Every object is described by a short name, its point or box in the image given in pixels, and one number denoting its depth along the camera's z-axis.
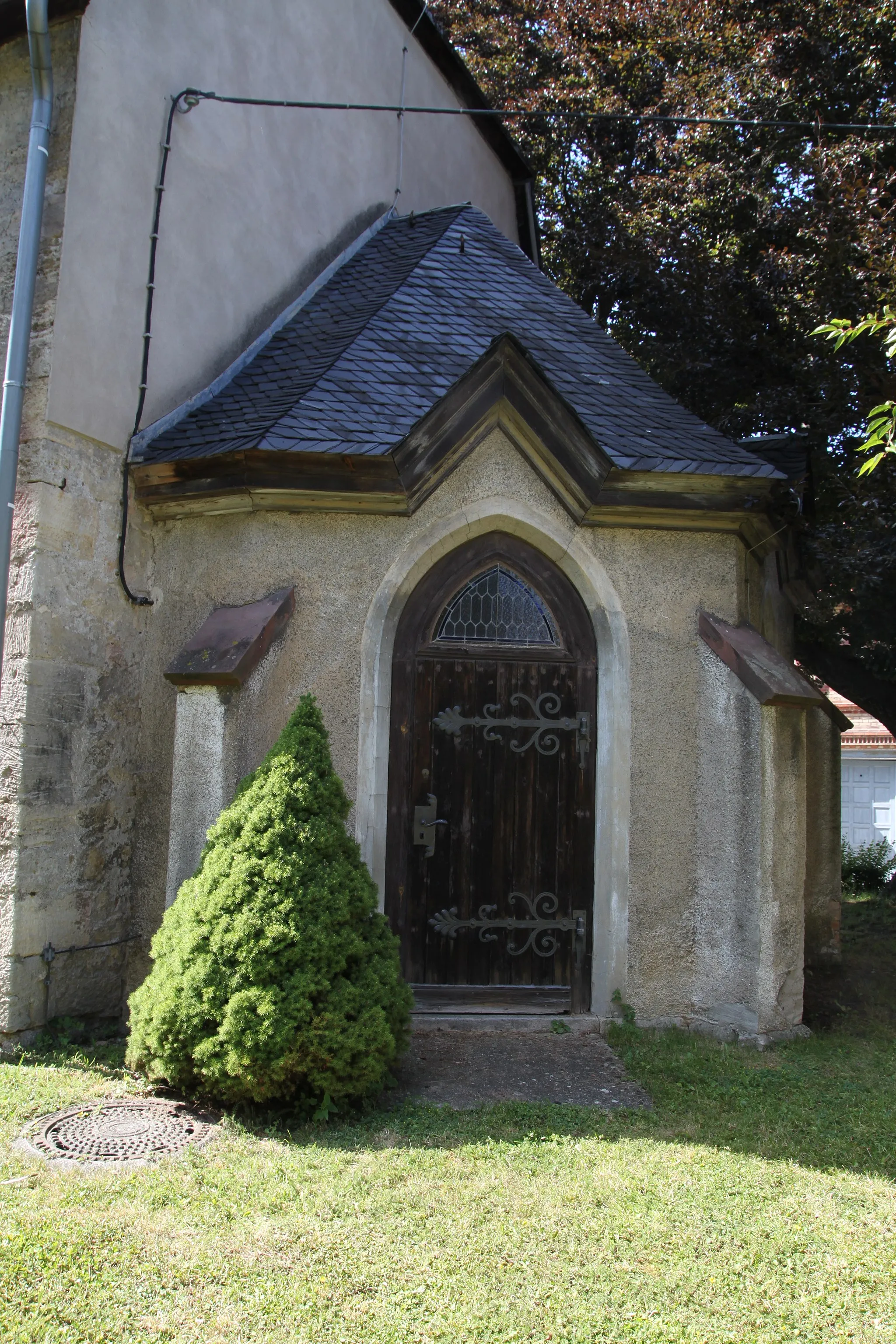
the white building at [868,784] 18.59
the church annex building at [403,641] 5.78
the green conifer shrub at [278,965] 4.38
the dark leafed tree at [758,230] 8.84
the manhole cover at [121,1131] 4.16
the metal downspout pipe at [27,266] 5.36
